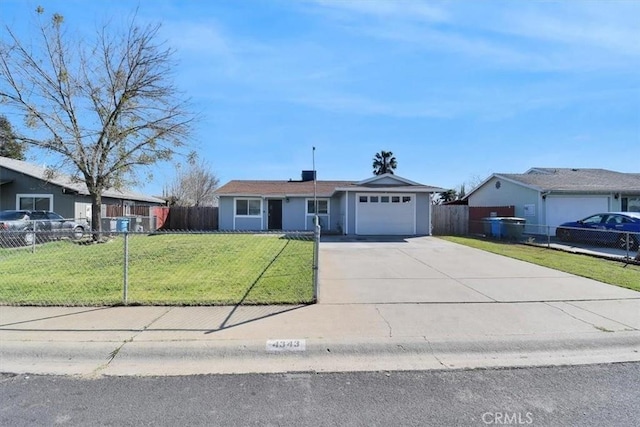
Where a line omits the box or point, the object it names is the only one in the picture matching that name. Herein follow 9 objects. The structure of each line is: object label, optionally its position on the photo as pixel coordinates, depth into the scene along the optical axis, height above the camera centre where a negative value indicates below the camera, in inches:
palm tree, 2108.8 +332.9
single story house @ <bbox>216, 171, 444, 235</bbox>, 860.0 +41.2
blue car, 593.9 -10.4
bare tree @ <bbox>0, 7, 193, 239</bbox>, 642.8 +176.0
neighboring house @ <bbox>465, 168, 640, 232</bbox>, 845.2 +60.1
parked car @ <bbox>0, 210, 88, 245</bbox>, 610.1 -0.3
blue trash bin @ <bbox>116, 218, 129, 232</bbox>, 845.0 -3.0
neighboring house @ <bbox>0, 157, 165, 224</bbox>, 864.3 +73.0
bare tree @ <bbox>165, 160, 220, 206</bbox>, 1817.2 +164.7
